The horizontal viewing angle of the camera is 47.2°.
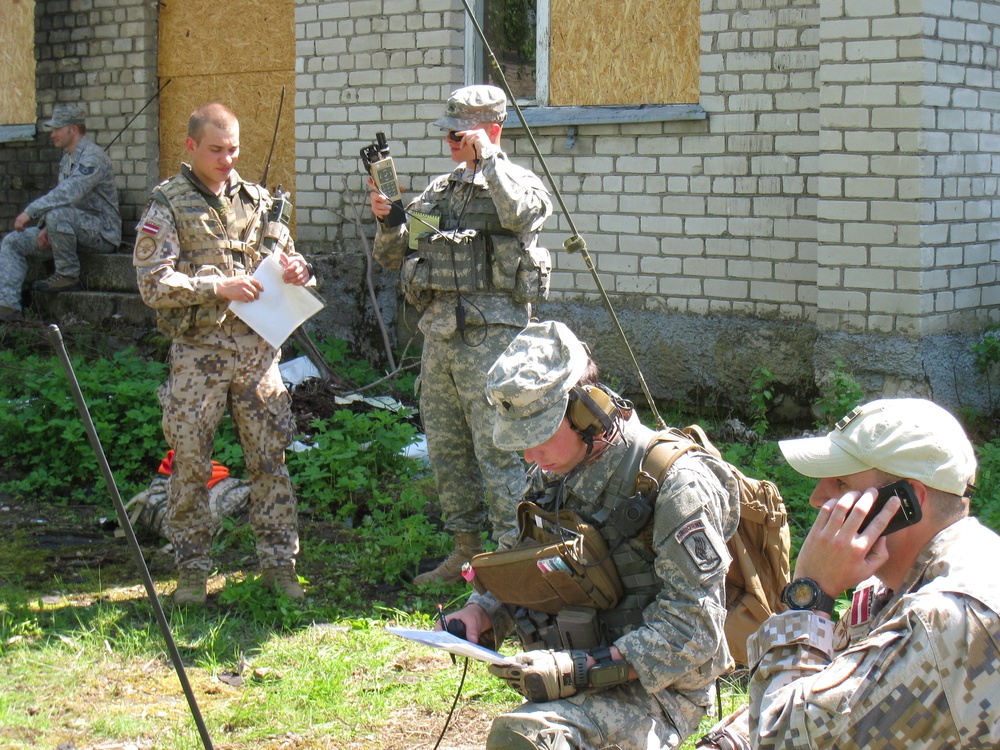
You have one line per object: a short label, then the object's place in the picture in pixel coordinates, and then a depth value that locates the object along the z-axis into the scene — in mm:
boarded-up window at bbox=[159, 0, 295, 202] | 9414
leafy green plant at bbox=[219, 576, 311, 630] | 4664
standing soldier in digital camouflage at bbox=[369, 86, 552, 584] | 4785
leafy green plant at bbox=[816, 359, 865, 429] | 6102
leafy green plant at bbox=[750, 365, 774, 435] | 6625
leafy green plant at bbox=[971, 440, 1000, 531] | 4867
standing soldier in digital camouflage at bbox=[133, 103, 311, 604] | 4551
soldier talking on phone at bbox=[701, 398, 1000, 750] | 1807
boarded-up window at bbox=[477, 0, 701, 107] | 7199
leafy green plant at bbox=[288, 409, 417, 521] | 6176
